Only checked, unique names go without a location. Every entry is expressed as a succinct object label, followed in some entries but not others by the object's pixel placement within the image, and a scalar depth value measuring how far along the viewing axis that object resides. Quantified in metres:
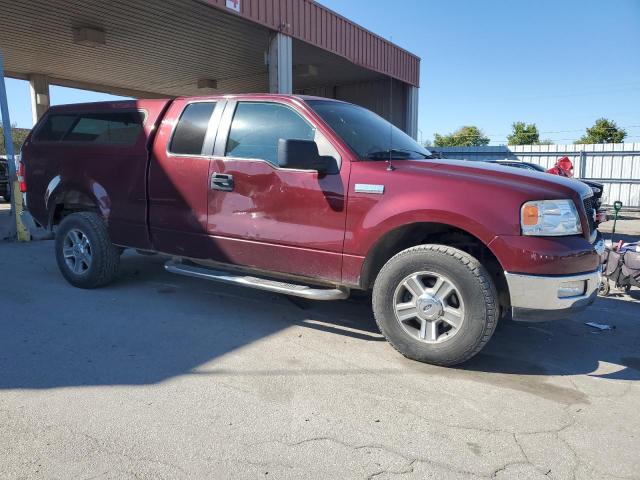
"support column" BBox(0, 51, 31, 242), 8.43
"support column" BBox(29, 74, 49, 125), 17.05
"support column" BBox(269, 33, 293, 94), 11.27
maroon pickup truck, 3.30
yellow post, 8.61
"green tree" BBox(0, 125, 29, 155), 38.63
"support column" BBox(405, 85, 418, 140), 17.27
